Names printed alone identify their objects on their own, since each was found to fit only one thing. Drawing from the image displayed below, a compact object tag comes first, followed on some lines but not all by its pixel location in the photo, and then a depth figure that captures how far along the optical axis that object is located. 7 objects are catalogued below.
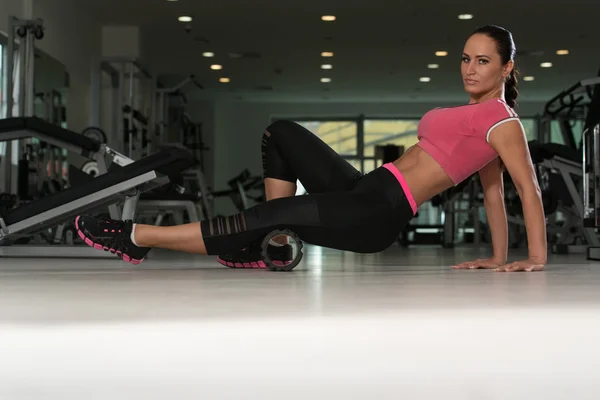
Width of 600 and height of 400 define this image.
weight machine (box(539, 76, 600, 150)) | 7.21
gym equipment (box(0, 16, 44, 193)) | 6.12
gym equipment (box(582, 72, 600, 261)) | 4.04
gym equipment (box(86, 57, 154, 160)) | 8.98
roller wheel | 2.33
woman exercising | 2.33
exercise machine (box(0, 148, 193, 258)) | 3.64
